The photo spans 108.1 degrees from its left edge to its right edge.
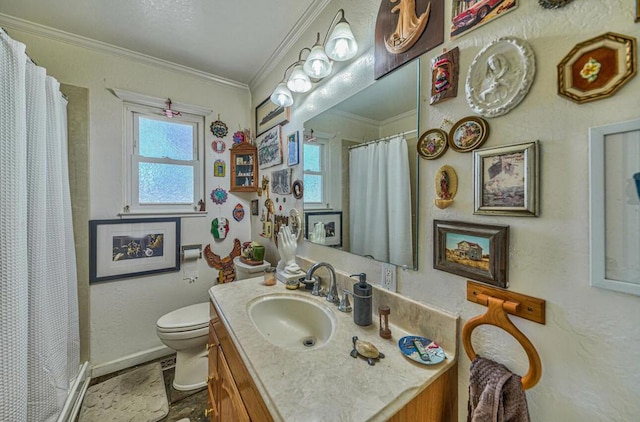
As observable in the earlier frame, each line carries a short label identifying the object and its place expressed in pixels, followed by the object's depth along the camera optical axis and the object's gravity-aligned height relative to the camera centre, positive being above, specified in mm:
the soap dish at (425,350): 697 -449
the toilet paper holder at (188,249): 1976 -335
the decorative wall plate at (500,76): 596 +362
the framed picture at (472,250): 639 -125
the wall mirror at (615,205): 461 +5
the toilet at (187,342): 1516 -882
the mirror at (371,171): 880 +179
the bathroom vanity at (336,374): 560 -464
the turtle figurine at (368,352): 710 -445
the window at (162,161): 1810 +405
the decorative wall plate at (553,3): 541 +488
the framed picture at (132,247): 1697 -287
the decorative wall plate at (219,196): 2104 +130
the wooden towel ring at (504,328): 569 -324
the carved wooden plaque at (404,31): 793 +661
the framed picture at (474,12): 636 +570
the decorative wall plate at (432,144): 769 +224
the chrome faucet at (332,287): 1088 -368
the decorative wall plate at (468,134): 673 +227
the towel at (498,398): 560 -472
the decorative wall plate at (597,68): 469 +302
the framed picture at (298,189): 1485 +135
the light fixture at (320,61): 1034 +758
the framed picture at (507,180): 585 +77
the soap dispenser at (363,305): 898 -371
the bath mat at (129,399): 1376 -1213
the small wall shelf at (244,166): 2150 +409
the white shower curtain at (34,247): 910 -171
